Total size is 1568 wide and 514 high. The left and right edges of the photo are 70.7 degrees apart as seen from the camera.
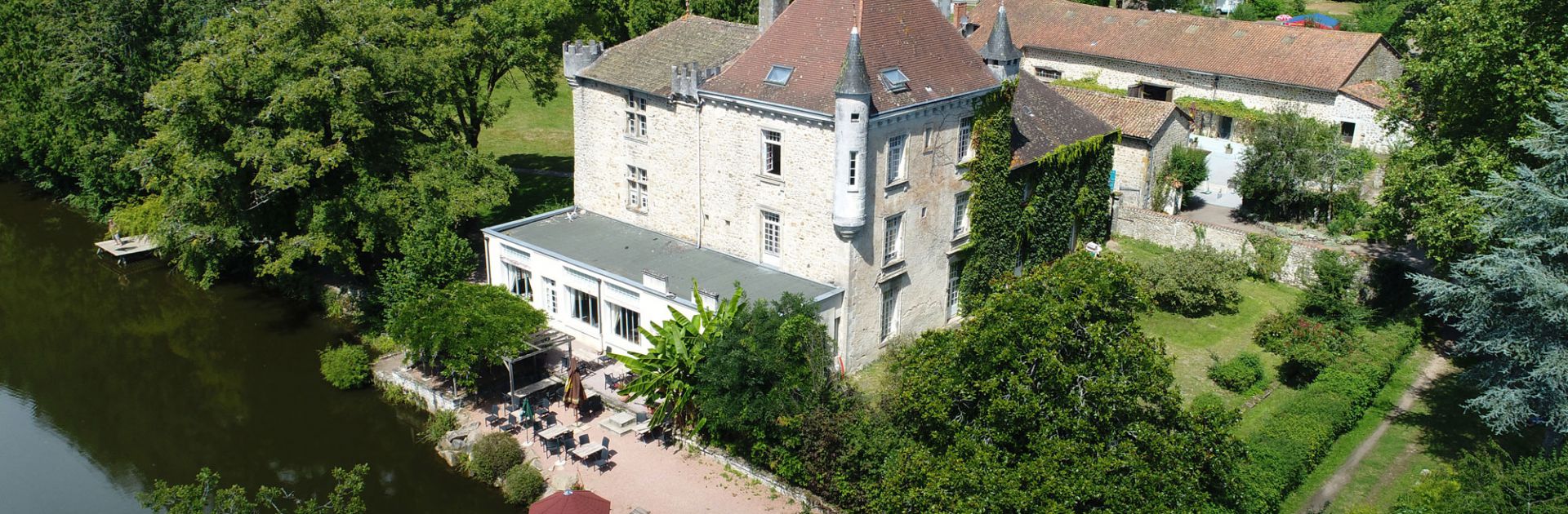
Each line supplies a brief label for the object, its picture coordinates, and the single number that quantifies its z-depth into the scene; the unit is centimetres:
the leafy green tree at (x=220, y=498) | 1947
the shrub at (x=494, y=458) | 2767
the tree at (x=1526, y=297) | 2536
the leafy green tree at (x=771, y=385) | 2608
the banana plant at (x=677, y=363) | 2789
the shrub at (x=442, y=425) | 2981
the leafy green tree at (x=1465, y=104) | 2983
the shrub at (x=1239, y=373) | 3097
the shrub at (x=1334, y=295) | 3366
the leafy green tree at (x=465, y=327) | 2952
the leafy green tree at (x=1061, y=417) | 2038
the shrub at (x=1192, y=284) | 3603
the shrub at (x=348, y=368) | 3294
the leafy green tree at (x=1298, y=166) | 4172
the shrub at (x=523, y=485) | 2677
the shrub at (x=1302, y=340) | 3069
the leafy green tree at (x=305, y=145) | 3347
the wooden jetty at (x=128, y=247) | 4384
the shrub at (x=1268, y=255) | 3891
